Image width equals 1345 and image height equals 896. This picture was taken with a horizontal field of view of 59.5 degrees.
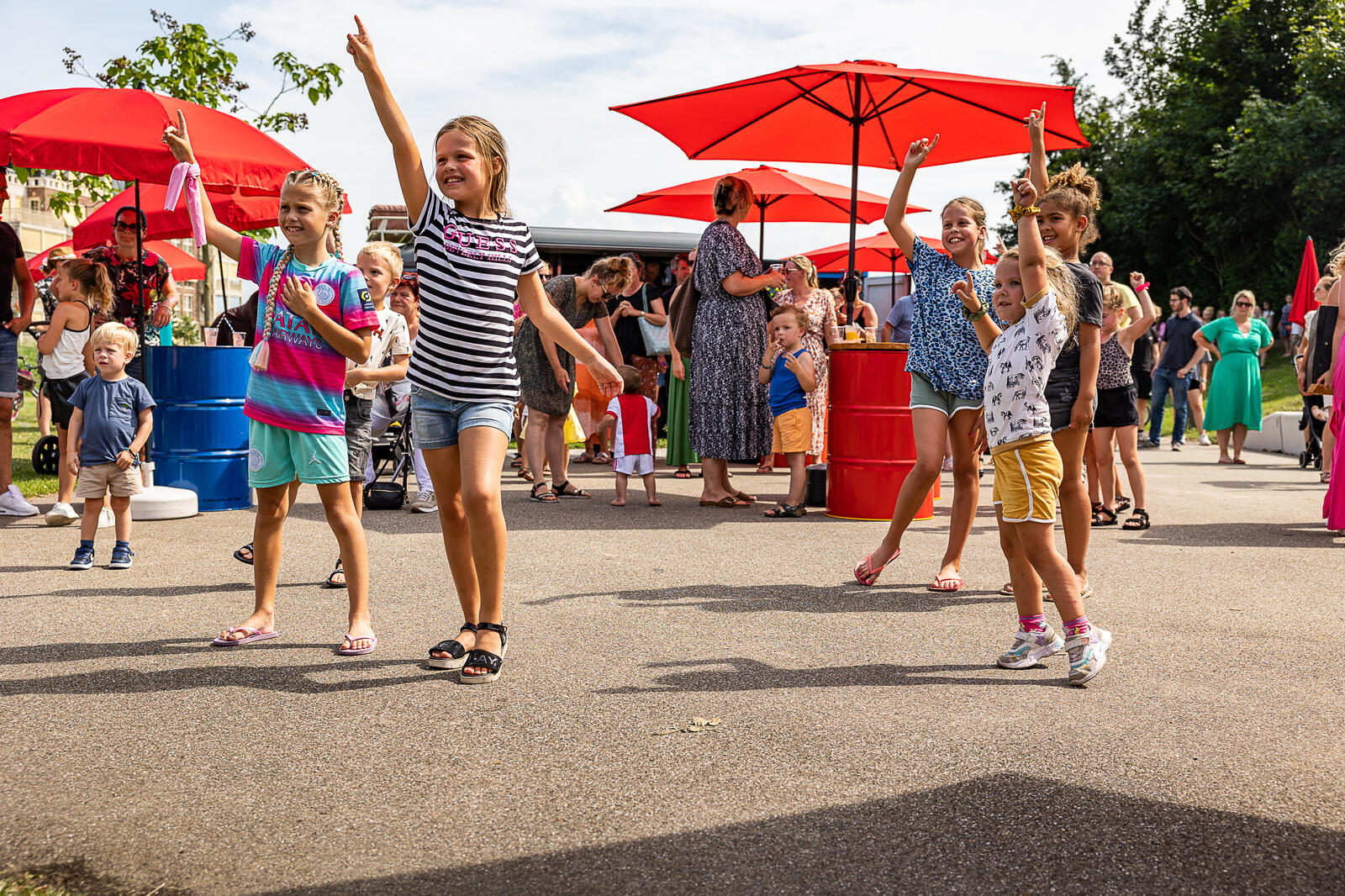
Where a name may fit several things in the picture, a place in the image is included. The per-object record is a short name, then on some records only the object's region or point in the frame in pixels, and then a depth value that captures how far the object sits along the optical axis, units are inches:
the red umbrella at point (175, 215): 482.3
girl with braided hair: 181.2
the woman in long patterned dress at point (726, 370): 350.3
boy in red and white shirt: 358.0
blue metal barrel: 331.9
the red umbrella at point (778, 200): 537.3
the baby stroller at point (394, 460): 354.6
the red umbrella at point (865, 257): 816.3
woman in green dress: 560.7
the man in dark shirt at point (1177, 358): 671.1
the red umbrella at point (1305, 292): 515.2
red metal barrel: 319.0
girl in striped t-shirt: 163.6
